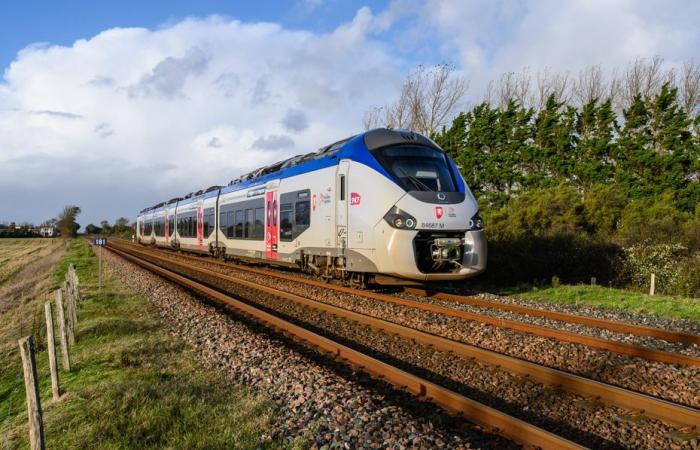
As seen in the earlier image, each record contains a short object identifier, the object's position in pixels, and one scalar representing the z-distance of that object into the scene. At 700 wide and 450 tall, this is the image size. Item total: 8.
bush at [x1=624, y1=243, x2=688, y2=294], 15.17
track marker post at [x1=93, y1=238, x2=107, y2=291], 16.67
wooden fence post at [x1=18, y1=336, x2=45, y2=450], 4.07
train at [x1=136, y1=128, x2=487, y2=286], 10.80
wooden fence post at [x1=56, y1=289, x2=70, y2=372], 7.31
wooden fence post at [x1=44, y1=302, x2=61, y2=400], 6.08
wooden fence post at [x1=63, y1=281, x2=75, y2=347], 9.00
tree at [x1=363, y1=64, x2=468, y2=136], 38.94
